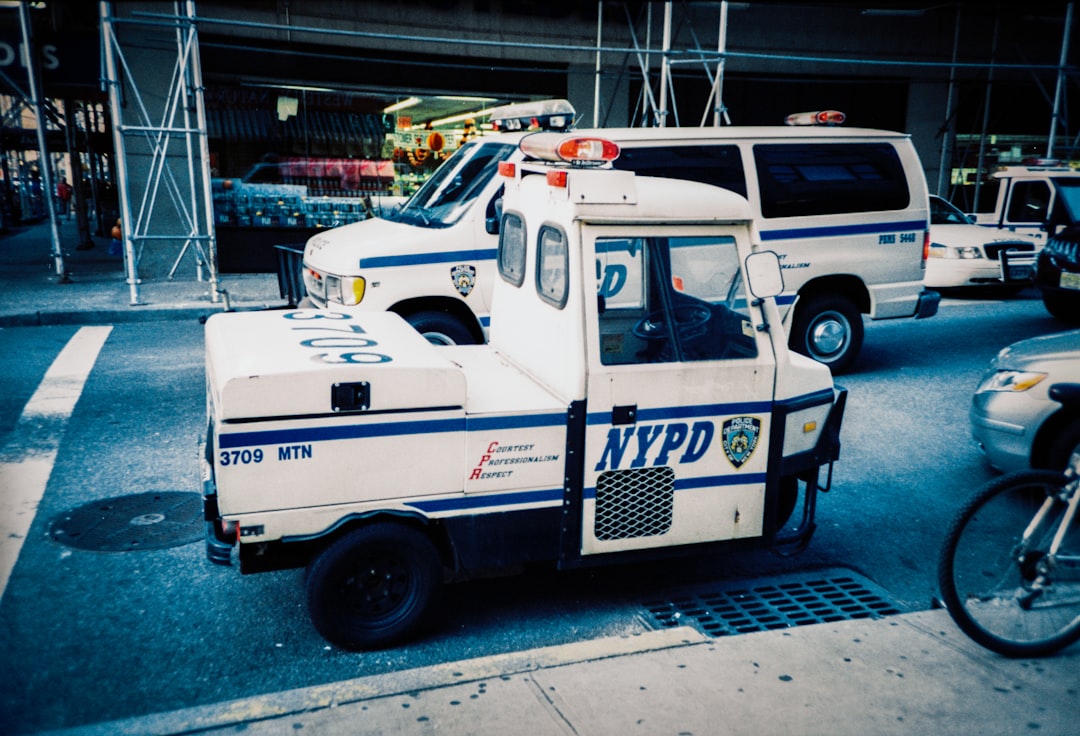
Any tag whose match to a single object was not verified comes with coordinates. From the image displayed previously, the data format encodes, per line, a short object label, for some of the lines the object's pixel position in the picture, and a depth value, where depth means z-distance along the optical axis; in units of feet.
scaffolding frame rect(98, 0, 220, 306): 37.91
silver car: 17.42
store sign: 45.73
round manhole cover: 16.31
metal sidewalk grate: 13.97
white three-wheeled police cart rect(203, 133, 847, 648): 11.93
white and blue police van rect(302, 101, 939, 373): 24.99
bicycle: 12.12
